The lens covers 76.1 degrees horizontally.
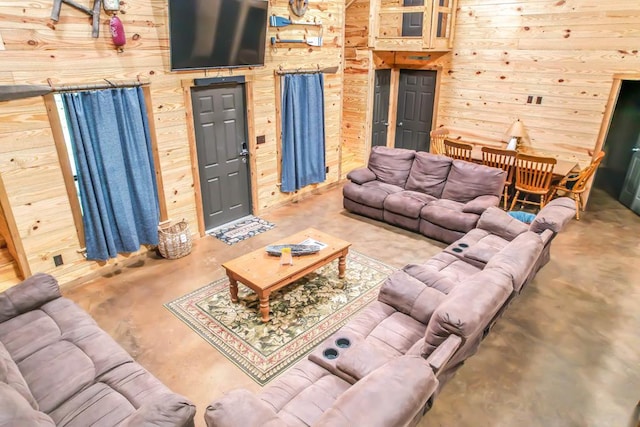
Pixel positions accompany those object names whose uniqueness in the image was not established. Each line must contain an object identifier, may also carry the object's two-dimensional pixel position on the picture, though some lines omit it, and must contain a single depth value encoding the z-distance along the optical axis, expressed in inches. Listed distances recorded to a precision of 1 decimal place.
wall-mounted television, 160.2
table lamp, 242.1
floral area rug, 126.2
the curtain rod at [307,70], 213.3
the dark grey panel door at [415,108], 287.6
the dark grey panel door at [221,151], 190.9
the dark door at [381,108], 293.6
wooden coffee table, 135.0
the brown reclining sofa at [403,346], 70.8
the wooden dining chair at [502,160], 224.7
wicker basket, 178.5
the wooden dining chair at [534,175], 211.9
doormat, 201.9
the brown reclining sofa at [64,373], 74.3
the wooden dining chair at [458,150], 237.7
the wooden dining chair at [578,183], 213.8
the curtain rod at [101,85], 138.9
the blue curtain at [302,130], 221.6
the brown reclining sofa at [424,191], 192.1
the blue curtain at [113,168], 146.9
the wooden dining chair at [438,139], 275.1
